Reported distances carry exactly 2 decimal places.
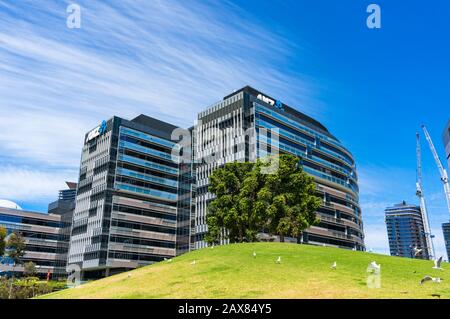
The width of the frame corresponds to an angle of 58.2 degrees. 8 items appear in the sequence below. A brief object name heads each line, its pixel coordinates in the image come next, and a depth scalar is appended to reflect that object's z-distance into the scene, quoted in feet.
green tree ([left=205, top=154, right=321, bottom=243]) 211.20
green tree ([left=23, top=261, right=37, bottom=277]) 349.12
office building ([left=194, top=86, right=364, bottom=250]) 353.10
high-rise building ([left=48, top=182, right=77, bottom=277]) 426.35
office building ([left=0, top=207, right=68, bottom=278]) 420.36
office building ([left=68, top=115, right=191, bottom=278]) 357.82
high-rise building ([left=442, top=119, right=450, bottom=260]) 363.48
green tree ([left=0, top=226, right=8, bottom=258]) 304.91
